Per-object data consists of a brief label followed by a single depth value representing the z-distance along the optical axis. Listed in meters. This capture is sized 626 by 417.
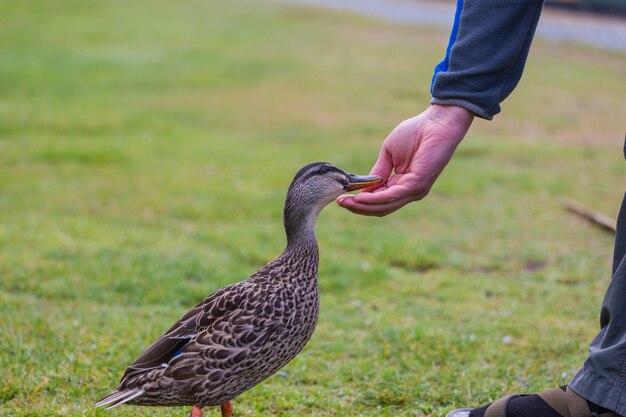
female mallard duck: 3.62
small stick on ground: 7.99
